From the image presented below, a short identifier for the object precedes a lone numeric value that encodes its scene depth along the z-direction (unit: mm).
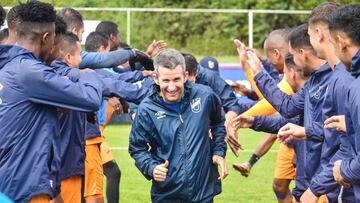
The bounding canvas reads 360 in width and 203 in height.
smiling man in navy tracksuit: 13684
